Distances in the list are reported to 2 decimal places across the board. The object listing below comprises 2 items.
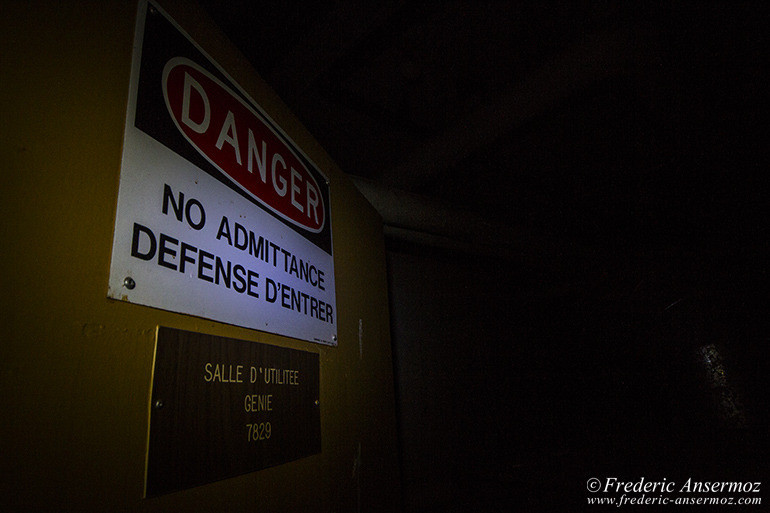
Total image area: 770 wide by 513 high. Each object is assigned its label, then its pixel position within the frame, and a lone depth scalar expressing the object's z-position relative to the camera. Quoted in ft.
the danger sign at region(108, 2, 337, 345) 2.08
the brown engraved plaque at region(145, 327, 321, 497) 2.03
